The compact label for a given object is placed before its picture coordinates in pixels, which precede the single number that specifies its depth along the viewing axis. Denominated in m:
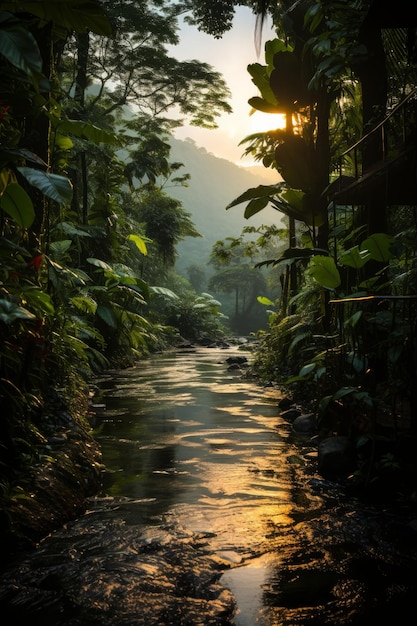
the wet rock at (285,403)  7.54
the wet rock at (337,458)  4.23
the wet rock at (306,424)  6.07
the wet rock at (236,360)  15.44
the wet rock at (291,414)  6.80
